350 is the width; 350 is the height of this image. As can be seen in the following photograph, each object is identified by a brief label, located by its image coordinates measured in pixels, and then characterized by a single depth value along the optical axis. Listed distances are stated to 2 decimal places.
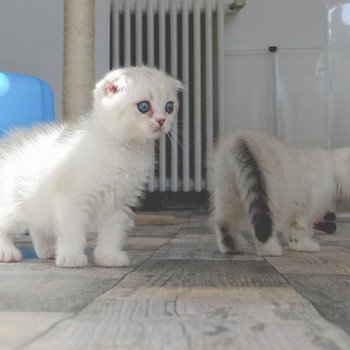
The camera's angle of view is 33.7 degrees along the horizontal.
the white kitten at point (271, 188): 0.53
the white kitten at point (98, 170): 0.45
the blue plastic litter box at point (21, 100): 0.68
